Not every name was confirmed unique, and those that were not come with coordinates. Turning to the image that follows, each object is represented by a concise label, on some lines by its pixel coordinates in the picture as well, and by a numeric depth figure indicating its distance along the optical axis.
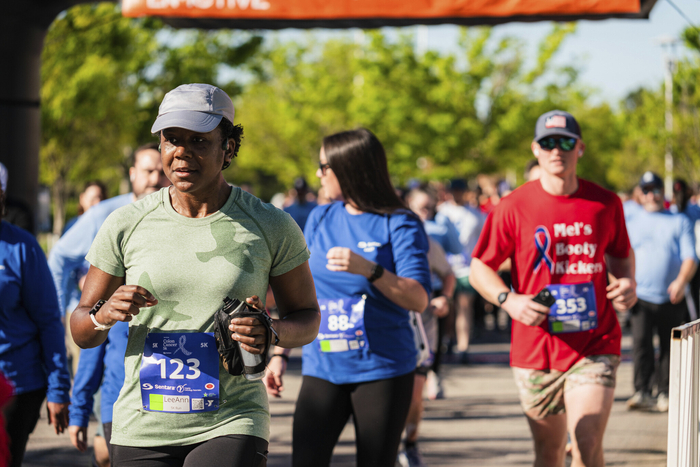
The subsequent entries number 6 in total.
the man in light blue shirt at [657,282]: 16.91
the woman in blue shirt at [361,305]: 8.02
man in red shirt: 8.86
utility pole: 43.79
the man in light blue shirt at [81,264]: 7.82
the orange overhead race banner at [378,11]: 12.59
